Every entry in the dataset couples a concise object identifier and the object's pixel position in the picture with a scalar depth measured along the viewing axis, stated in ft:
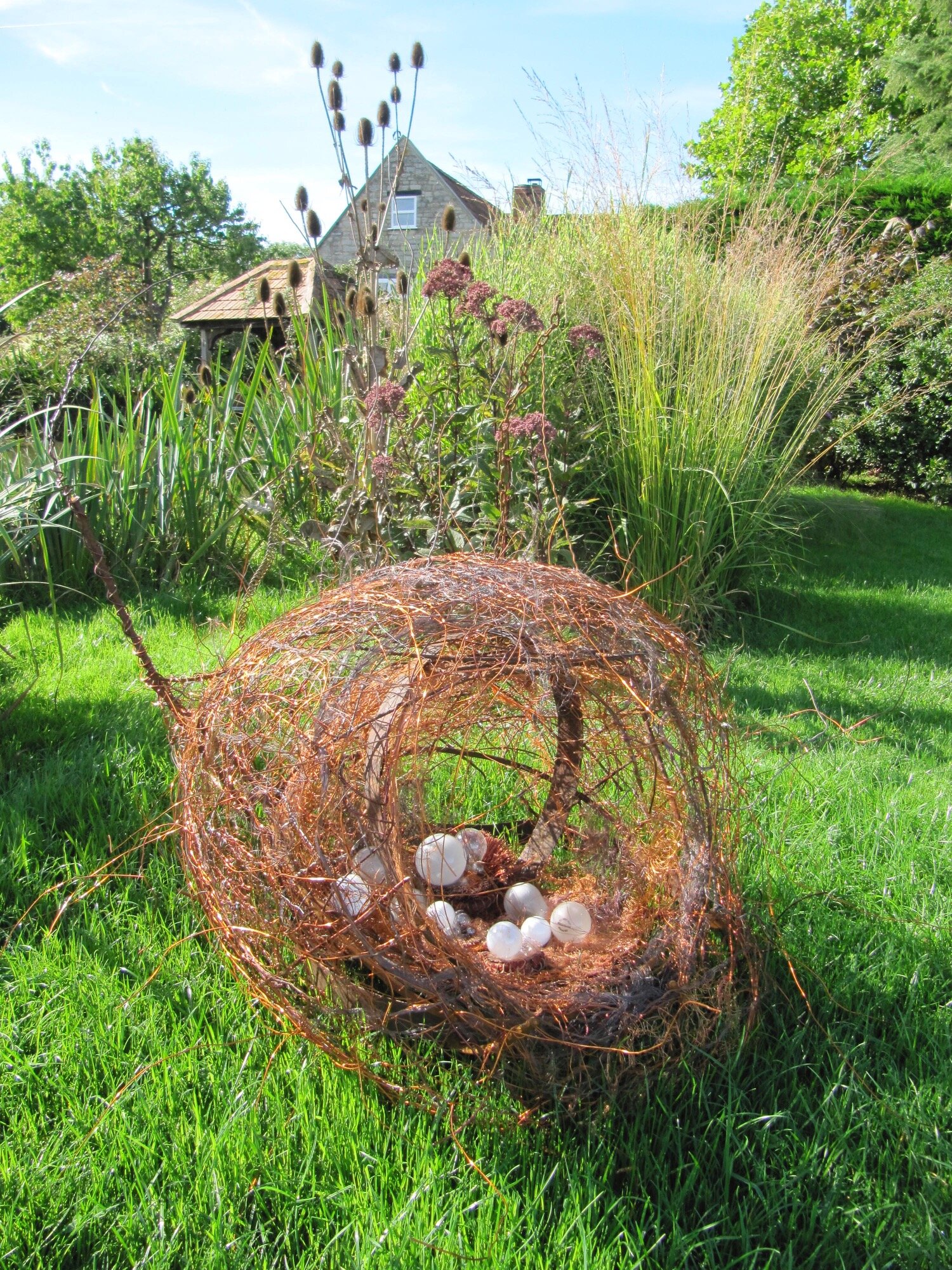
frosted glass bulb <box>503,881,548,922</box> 5.14
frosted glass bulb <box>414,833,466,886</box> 5.04
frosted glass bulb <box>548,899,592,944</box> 4.91
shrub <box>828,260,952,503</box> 23.34
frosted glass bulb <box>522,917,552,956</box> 4.73
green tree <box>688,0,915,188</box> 60.44
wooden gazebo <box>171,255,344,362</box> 35.27
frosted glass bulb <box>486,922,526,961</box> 4.62
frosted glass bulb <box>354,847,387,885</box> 4.83
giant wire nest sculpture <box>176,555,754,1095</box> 3.95
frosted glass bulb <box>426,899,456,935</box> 4.43
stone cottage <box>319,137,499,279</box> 81.46
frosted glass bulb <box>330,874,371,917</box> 4.05
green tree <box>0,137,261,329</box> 118.11
